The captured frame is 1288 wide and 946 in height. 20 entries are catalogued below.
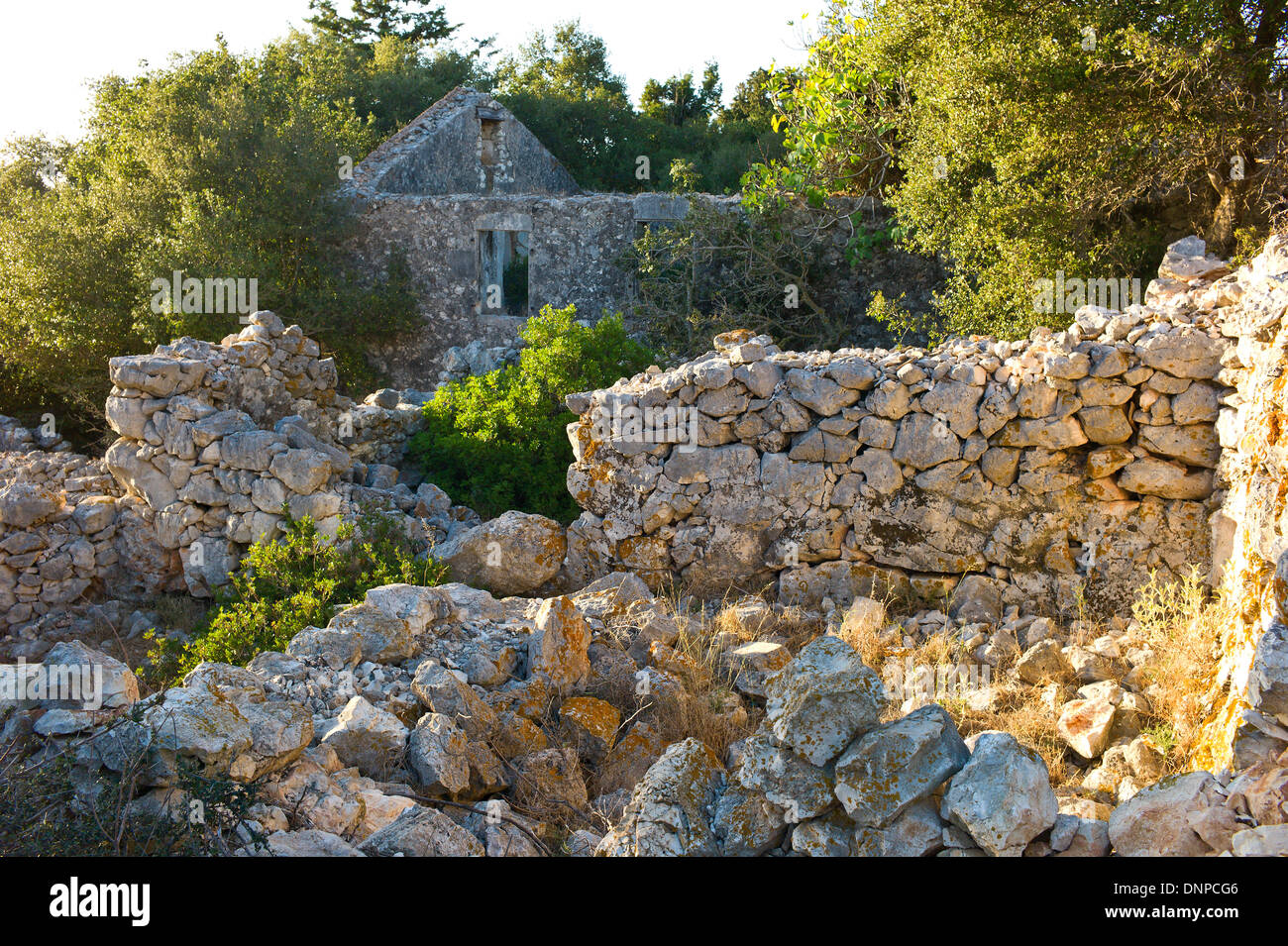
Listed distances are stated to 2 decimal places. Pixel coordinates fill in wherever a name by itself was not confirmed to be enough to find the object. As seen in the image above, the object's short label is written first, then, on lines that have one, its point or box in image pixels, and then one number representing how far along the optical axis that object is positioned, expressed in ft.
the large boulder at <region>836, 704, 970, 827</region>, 10.50
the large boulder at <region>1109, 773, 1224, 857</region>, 10.16
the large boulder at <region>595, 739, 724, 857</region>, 11.32
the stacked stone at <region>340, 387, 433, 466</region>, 32.63
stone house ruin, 44.80
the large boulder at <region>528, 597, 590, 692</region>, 18.22
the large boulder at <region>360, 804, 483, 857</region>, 11.85
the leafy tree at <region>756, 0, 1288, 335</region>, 25.38
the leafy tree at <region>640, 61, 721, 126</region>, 78.74
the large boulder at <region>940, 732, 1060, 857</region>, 10.05
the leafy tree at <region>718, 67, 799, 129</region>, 70.95
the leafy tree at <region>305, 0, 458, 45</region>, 83.76
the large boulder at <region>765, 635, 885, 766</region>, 11.16
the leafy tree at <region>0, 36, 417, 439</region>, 38.19
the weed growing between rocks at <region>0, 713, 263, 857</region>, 11.11
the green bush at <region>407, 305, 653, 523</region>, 29.37
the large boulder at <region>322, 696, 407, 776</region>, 15.10
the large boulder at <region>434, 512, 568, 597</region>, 24.29
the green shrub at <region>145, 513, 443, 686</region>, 21.15
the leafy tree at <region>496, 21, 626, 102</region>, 82.43
